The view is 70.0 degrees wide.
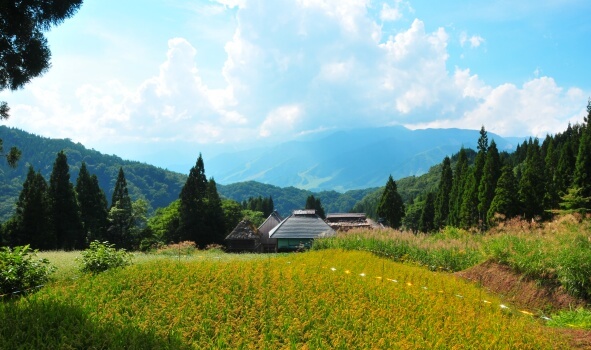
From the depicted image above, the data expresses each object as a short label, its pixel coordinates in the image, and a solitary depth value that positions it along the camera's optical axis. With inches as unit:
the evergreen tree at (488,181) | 1625.2
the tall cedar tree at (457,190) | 1863.9
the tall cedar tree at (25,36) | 255.6
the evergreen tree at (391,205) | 2055.9
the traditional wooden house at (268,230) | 1658.5
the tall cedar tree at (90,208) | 1494.8
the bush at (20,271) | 287.0
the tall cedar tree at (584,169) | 1401.3
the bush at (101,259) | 357.4
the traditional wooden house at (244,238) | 1430.7
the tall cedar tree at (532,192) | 1544.0
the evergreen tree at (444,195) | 2100.1
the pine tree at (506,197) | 1496.1
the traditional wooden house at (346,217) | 2542.6
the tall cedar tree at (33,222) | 1262.3
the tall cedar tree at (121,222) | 1572.3
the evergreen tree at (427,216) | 2395.4
